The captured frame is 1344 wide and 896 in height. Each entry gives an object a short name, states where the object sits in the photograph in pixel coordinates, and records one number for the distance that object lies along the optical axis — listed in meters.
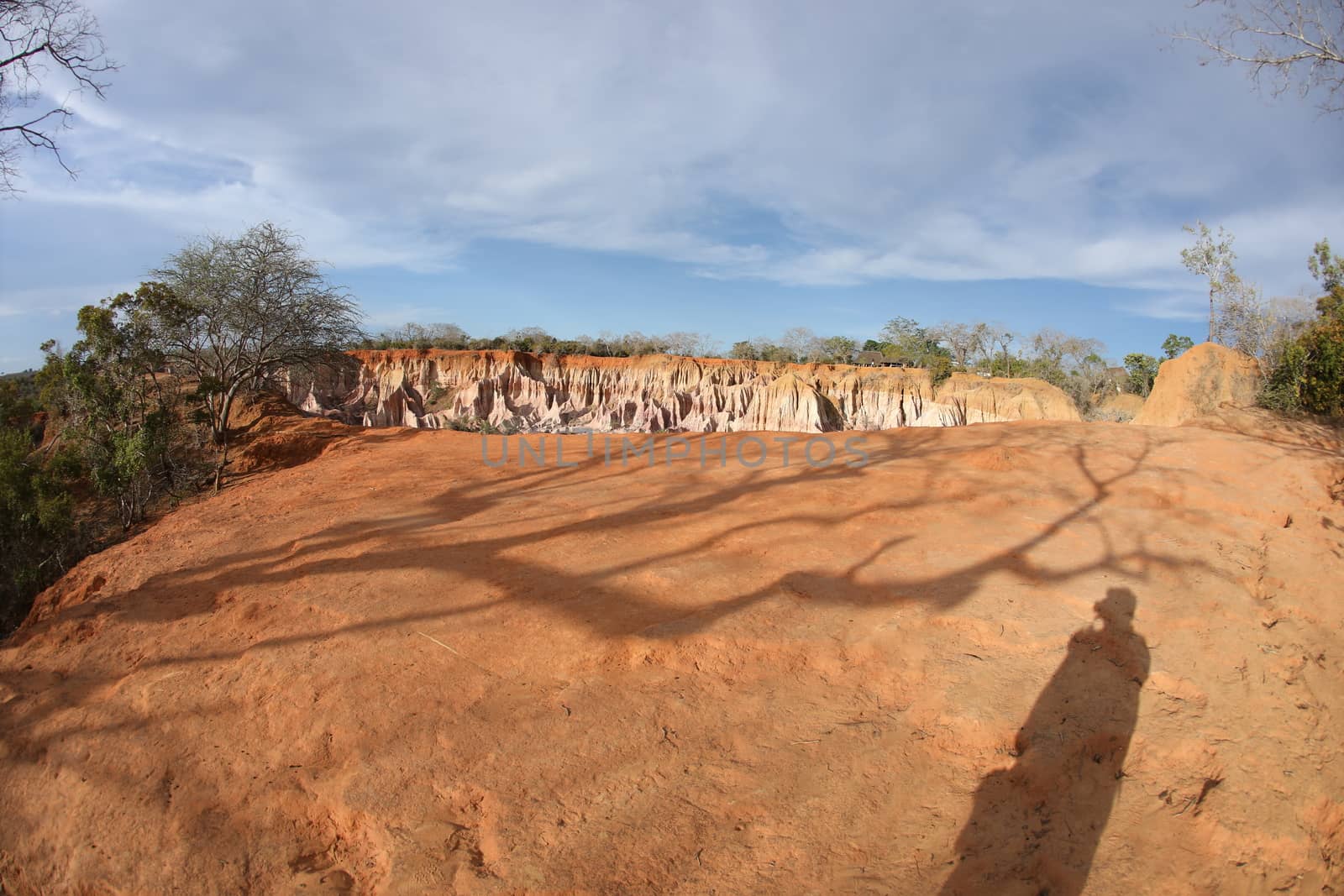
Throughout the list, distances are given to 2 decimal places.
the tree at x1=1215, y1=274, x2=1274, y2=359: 11.46
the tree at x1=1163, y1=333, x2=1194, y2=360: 31.97
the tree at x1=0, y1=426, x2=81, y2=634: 7.36
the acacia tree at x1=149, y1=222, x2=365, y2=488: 13.11
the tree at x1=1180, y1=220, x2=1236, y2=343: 12.41
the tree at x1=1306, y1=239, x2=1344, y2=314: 12.50
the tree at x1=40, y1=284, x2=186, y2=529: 9.49
